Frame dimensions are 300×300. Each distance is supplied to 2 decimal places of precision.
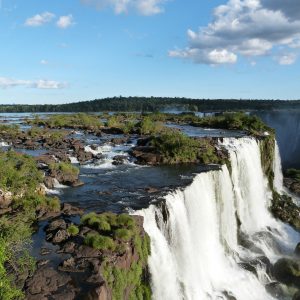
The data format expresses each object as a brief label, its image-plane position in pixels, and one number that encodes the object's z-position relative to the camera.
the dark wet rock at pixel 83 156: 28.21
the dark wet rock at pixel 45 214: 16.56
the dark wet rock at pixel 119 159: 27.81
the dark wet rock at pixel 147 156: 28.84
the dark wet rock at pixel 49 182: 21.04
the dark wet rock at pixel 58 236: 14.16
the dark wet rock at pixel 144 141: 33.34
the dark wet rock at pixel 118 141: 35.00
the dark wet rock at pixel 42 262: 12.42
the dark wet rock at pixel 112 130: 44.64
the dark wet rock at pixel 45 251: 13.38
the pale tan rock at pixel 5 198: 17.46
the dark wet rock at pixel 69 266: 12.17
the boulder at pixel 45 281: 10.98
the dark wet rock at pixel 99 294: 10.66
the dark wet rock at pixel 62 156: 27.03
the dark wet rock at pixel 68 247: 13.37
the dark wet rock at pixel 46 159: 25.08
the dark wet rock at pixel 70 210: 16.94
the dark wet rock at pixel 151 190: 20.34
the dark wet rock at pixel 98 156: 29.09
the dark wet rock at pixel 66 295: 10.73
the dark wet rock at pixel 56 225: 15.11
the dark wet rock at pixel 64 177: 22.09
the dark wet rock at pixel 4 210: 16.65
